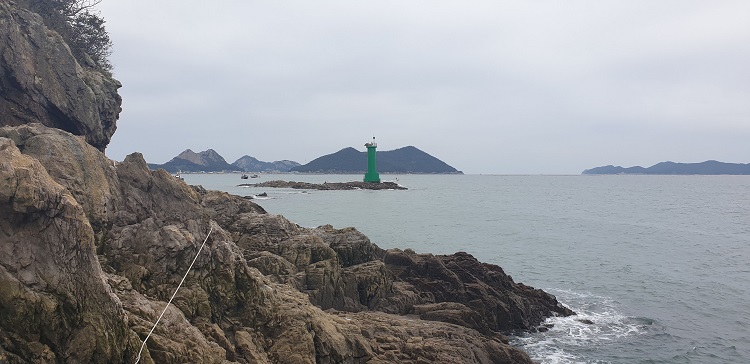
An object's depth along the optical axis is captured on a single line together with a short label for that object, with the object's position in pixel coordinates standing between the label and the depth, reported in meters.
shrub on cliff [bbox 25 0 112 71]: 31.09
